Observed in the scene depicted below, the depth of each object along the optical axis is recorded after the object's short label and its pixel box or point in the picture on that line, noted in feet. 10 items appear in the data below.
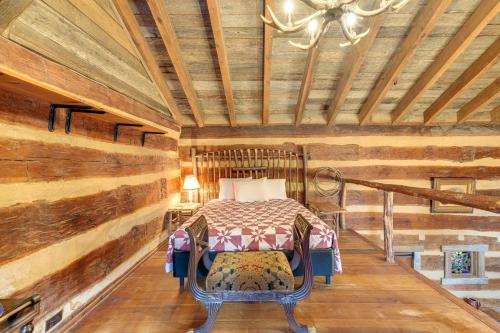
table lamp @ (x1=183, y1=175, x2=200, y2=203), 13.90
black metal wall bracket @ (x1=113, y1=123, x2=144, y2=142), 8.86
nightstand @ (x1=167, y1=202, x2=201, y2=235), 13.01
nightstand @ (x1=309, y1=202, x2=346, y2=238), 12.01
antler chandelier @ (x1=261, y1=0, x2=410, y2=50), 4.91
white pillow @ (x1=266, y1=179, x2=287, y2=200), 13.25
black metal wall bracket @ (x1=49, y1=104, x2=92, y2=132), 6.14
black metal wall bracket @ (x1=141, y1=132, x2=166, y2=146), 10.93
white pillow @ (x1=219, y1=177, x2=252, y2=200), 13.33
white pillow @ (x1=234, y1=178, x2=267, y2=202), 12.51
